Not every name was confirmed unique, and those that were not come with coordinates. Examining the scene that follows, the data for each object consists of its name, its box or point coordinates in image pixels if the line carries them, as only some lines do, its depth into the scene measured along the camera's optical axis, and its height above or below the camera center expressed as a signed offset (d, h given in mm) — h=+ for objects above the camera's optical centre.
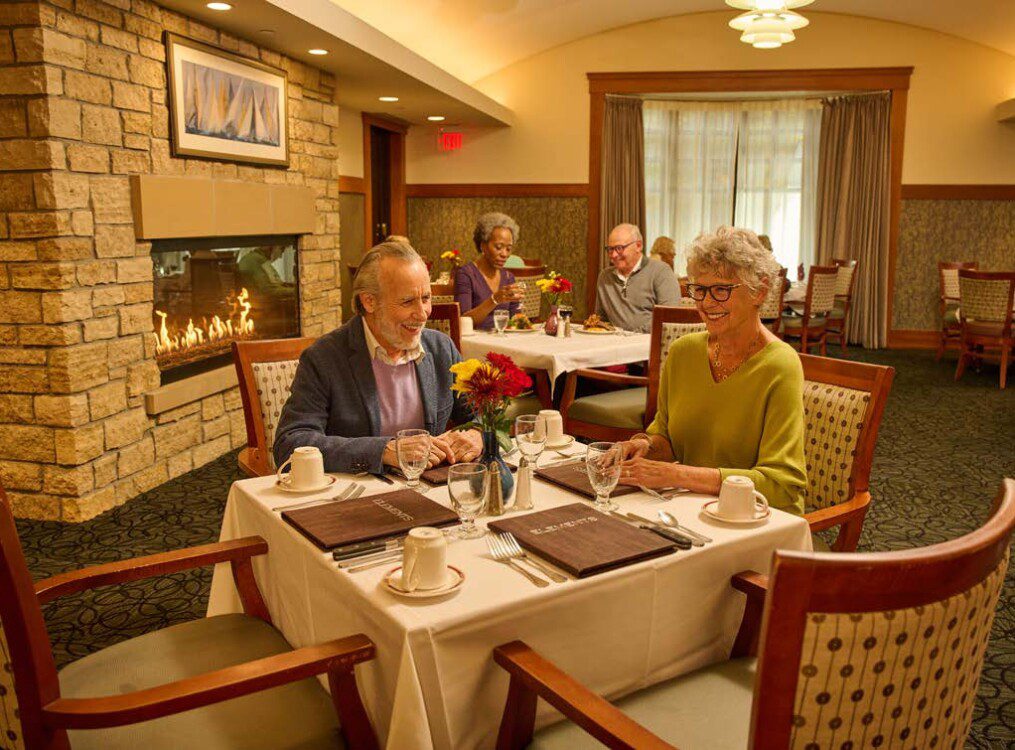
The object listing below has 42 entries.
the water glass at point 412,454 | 1929 -488
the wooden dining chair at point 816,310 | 7633 -586
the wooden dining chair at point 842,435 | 2195 -523
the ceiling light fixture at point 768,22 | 5492 +1659
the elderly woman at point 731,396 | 1990 -387
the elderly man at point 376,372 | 2232 -364
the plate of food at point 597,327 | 4617 -458
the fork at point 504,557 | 1432 -577
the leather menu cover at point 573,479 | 1919 -559
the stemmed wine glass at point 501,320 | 4574 -415
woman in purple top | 4980 -192
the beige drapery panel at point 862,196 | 8992 +562
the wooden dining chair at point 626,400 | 3598 -750
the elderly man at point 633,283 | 4875 -224
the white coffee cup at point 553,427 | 2293 -502
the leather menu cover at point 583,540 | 1492 -565
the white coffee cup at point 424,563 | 1382 -531
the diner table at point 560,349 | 4043 -525
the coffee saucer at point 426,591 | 1365 -574
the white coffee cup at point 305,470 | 1939 -531
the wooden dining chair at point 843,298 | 8312 -524
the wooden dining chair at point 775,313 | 7207 -582
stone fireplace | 3469 -64
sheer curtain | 9594 +891
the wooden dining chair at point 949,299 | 7991 -505
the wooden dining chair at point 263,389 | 2576 -462
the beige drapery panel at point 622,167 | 9406 +887
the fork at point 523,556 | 1462 -579
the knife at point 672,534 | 1612 -566
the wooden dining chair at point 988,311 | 6758 -524
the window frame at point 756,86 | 8883 +1743
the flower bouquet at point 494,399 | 1727 -327
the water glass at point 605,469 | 1739 -471
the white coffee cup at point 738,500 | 1722 -526
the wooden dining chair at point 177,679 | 1239 -764
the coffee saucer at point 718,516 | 1711 -565
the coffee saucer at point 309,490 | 1917 -570
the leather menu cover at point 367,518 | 1629 -569
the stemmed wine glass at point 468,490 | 1577 -472
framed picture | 4277 +769
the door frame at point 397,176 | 9023 +785
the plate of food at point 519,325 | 4699 -456
